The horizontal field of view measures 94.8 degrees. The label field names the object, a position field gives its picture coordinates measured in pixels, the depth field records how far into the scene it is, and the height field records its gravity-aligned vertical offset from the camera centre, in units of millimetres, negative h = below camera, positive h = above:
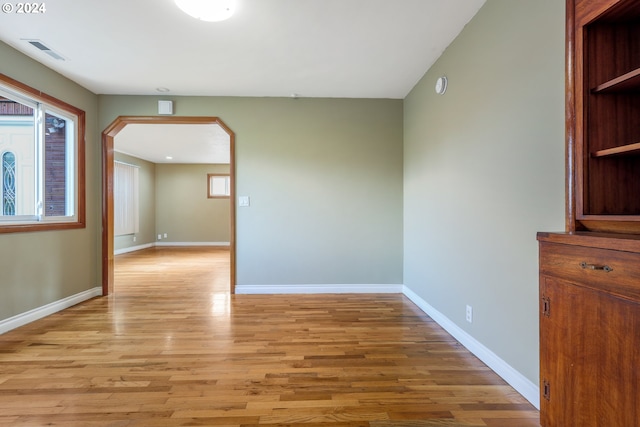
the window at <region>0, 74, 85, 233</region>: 2549 +520
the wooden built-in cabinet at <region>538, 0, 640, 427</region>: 972 -35
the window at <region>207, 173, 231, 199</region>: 8531 +808
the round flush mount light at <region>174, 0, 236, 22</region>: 1829 +1309
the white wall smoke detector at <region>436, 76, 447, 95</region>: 2463 +1080
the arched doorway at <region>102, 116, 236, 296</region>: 3492 +427
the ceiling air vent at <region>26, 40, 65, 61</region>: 2357 +1388
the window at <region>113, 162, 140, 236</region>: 6758 +375
